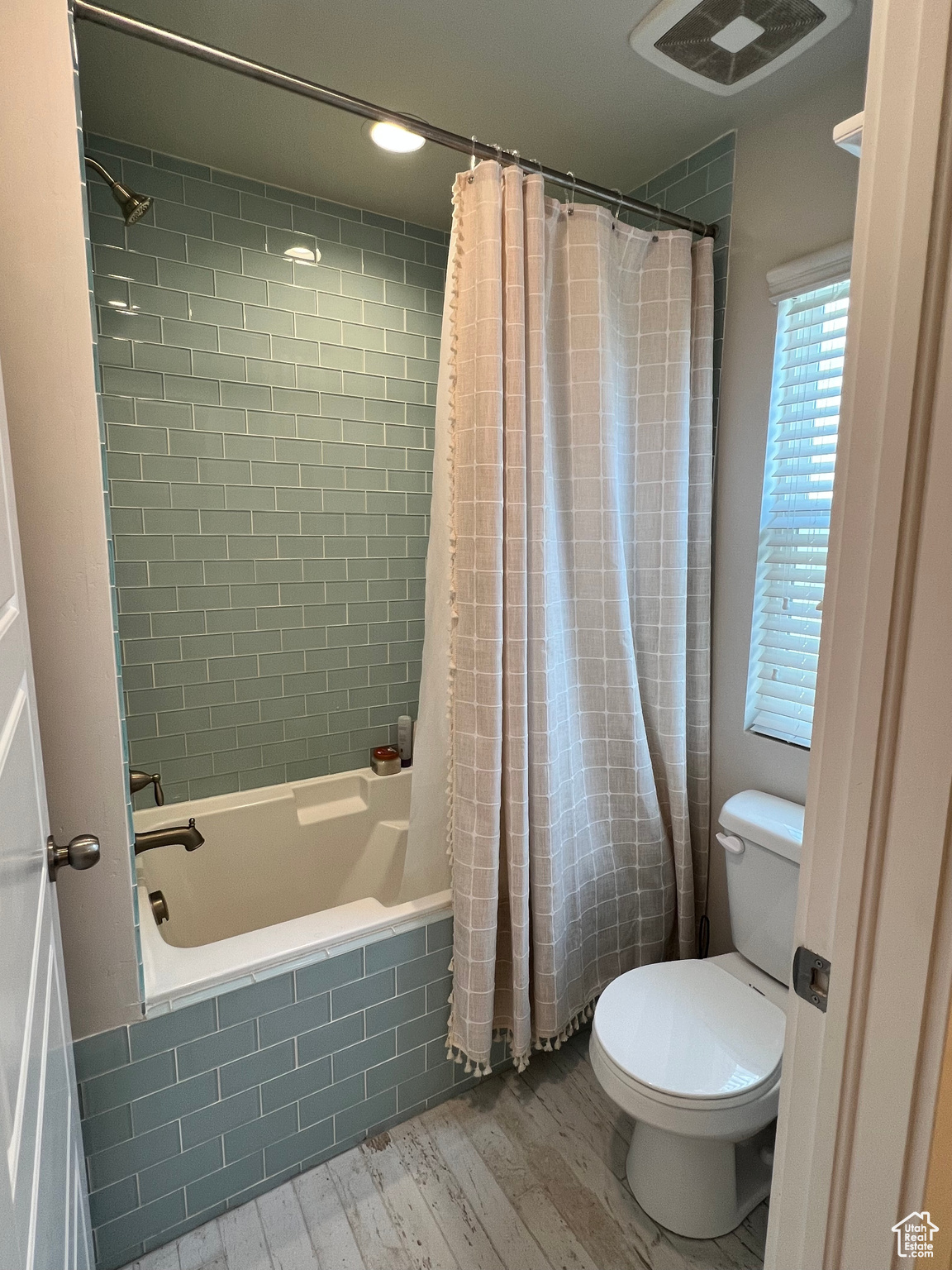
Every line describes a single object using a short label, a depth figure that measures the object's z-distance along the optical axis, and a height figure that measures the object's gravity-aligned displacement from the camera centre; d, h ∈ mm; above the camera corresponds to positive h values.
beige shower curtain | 1532 -192
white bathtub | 1678 -1027
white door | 567 -485
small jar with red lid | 2453 -832
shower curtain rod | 1170 +853
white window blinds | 1684 +53
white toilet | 1330 -1067
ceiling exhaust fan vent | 1354 +1027
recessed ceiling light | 1691 +988
